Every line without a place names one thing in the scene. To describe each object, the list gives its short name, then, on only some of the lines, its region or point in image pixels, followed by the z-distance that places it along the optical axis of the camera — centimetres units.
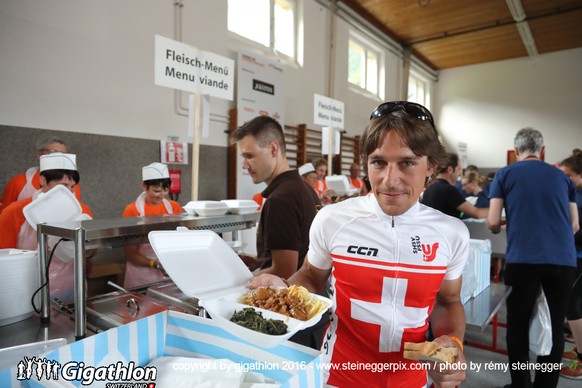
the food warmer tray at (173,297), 137
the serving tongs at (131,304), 134
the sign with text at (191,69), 218
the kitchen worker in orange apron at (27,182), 272
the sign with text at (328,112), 454
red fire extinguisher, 429
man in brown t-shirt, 156
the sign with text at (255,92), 505
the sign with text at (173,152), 414
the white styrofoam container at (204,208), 181
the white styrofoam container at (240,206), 191
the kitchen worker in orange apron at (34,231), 165
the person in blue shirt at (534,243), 224
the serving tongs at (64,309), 142
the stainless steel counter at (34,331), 119
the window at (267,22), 530
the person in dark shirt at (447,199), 272
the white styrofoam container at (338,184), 521
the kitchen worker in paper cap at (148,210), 252
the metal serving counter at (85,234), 123
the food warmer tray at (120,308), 129
